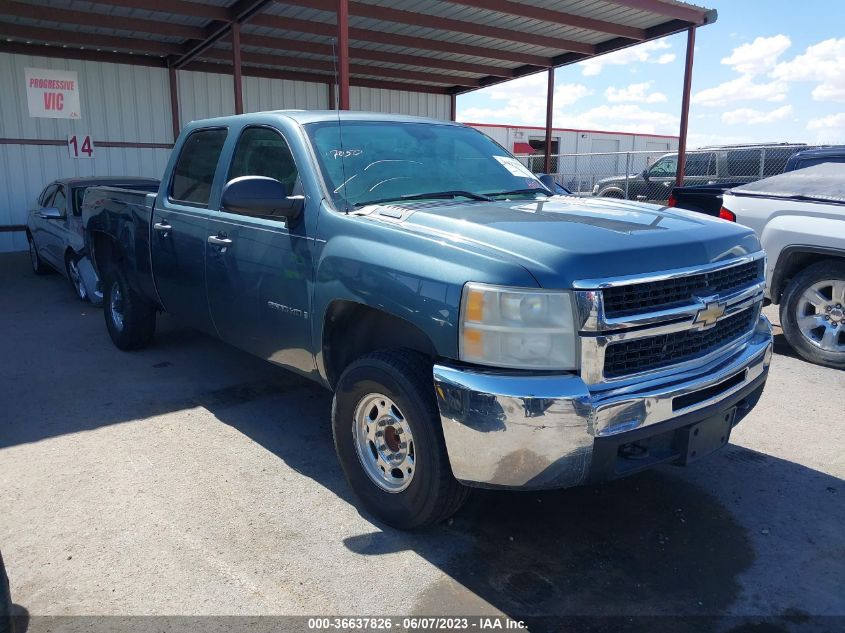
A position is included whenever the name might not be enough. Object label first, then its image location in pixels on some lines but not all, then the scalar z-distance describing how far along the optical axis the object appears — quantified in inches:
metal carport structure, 437.7
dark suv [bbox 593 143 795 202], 604.4
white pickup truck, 227.1
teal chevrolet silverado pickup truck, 101.3
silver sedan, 334.0
